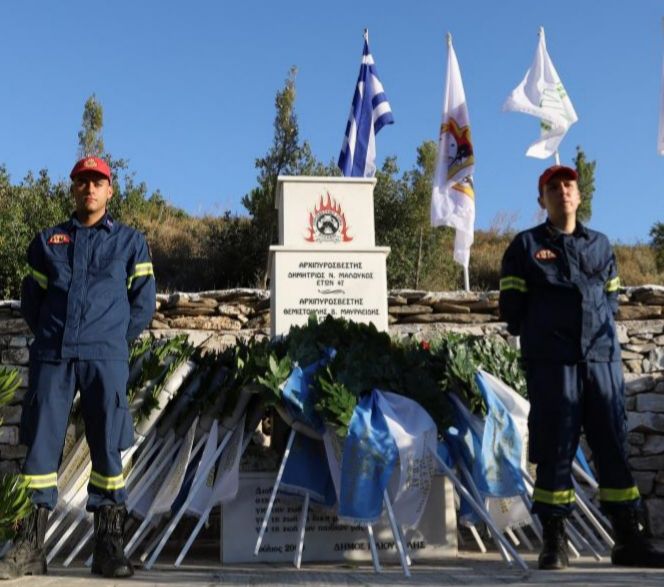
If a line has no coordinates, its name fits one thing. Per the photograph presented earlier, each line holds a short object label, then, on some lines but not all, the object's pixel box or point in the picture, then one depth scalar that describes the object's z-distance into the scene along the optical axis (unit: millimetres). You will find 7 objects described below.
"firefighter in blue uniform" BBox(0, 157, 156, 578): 3363
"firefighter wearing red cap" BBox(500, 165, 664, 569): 3592
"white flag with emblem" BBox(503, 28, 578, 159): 10055
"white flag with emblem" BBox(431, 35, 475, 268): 9945
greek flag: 9883
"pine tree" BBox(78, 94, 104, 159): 19047
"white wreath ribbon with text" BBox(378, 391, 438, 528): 3887
